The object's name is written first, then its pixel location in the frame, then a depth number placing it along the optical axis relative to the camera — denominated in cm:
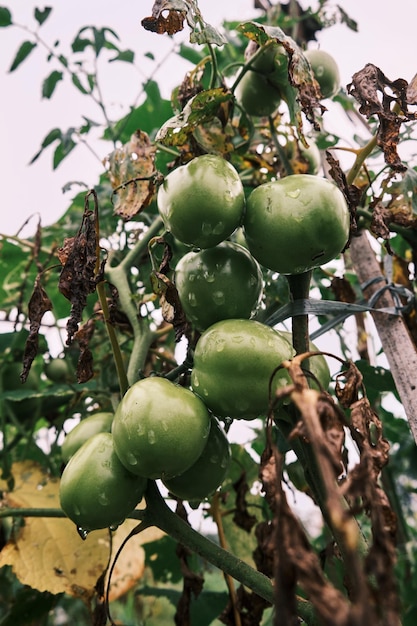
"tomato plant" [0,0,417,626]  54
